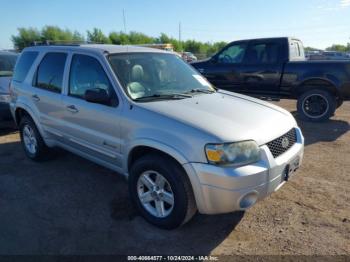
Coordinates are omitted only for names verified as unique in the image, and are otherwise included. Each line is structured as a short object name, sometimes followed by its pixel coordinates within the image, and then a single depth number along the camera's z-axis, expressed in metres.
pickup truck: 7.41
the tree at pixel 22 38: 56.38
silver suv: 2.76
